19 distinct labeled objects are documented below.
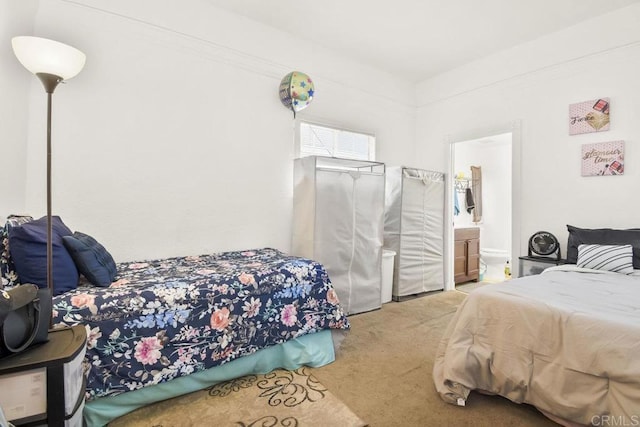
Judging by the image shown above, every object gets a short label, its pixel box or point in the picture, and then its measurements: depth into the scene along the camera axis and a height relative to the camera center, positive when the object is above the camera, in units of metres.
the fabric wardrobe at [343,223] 3.13 -0.12
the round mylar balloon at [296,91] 3.19 +1.25
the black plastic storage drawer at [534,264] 3.12 -0.53
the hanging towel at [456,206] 5.57 +0.10
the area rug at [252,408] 1.67 -1.12
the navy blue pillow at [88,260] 1.82 -0.29
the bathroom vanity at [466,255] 4.61 -0.65
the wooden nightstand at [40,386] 1.10 -0.63
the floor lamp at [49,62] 1.57 +0.78
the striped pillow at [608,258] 2.41 -0.36
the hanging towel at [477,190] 5.83 +0.41
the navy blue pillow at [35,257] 1.59 -0.24
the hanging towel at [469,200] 5.73 +0.22
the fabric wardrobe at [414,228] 3.95 -0.21
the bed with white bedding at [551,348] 1.40 -0.69
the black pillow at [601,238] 2.56 -0.22
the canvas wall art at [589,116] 3.03 +0.95
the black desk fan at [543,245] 3.22 -0.35
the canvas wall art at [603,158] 2.95 +0.52
